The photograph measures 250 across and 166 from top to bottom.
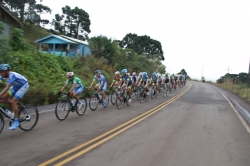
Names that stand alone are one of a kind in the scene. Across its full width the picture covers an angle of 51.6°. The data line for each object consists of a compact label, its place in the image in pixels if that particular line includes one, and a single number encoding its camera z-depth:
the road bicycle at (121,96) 13.85
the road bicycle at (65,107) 9.64
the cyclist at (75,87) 10.01
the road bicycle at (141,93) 16.96
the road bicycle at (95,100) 12.45
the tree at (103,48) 33.25
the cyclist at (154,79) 21.34
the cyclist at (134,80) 17.10
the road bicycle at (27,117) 7.69
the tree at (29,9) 57.38
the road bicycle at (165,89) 22.67
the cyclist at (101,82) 12.71
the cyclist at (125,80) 14.53
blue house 36.79
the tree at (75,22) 71.69
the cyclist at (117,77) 14.47
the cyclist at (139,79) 17.52
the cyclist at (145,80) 17.48
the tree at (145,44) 72.48
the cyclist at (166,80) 24.07
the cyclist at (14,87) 7.00
